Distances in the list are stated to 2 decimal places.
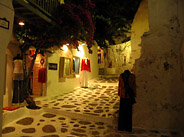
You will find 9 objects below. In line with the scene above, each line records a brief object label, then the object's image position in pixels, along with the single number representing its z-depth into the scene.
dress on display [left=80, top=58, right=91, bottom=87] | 10.11
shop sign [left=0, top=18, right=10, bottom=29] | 2.56
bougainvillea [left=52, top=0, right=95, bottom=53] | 5.40
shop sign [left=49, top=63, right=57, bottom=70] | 7.11
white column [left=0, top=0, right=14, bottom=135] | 2.58
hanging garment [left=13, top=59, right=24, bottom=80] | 5.48
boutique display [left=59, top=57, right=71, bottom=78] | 7.77
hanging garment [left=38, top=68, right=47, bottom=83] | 6.63
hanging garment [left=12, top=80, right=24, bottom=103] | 5.55
